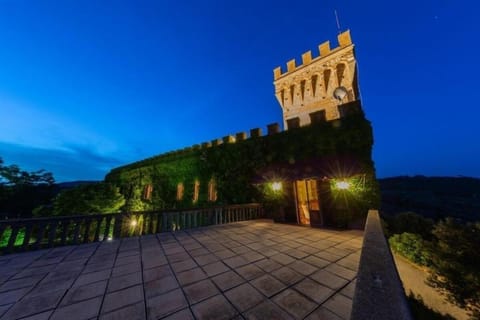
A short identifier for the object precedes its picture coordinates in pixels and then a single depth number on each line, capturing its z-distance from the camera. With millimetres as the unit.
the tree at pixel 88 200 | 12680
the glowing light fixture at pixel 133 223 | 6284
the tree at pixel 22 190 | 17250
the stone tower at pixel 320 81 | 12211
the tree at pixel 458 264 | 2822
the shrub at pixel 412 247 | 4326
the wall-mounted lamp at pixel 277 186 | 8398
